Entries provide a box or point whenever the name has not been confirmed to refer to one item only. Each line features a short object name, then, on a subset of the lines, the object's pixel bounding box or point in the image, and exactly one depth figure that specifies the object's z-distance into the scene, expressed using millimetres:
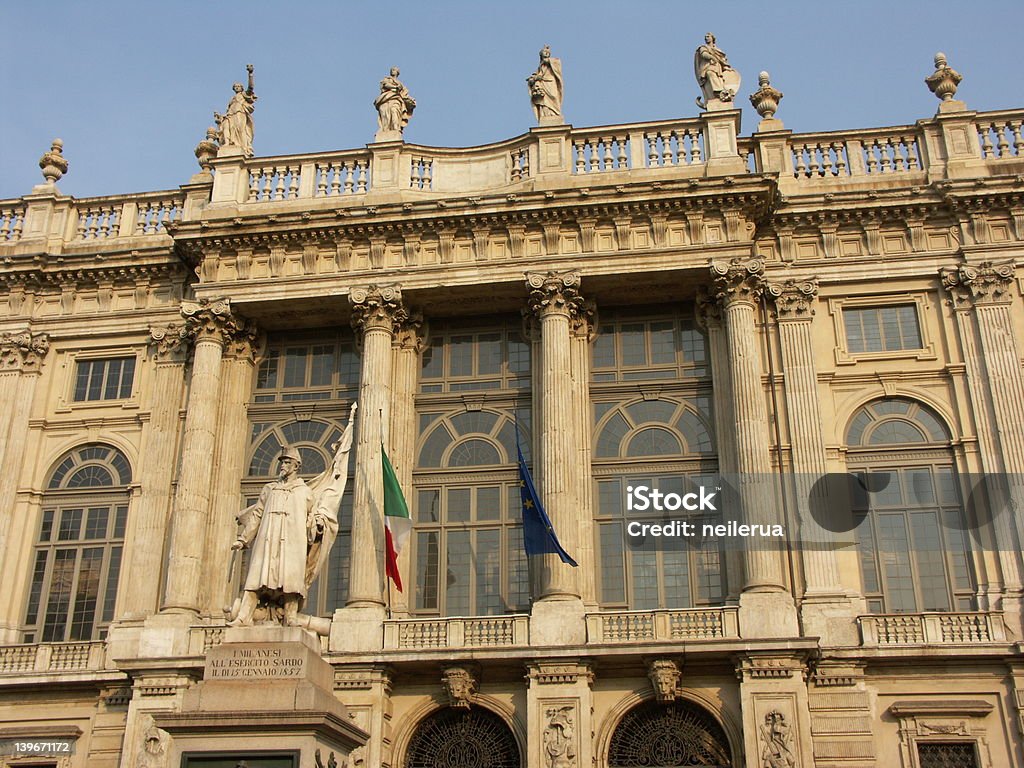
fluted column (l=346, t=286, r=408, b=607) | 21078
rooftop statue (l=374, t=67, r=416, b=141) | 25047
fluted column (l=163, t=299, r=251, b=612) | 21391
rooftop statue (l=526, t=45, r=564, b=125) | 24484
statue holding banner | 12297
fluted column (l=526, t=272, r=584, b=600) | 20516
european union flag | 19969
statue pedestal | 11109
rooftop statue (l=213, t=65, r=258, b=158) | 25516
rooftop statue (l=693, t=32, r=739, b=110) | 24062
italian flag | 20281
